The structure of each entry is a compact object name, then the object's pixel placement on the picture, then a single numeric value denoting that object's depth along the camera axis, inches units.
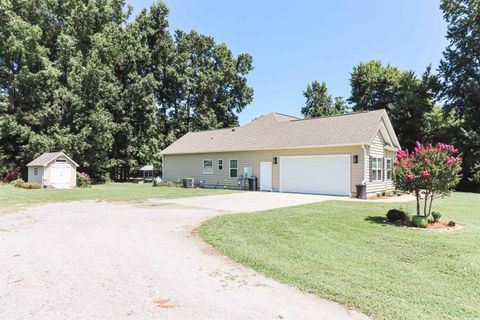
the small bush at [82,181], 878.4
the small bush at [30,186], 776.9
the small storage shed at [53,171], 812.6
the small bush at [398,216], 326.0
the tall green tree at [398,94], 1073.5
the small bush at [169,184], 907.4
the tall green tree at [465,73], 909.8
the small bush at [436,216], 317.1
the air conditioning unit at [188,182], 884.5
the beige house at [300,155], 639.8
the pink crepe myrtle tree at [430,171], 304.0
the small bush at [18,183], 800.9
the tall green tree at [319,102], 1699.1
